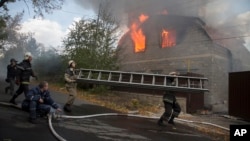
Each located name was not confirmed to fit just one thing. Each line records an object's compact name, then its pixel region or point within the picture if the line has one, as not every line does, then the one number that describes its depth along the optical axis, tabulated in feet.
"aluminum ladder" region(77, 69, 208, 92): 31.07
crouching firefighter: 24.58
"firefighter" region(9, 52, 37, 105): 29.96
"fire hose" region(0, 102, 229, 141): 21.01
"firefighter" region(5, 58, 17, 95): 39.83
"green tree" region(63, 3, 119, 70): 62.34
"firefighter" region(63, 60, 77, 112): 30.96
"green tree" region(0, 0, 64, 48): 50.96
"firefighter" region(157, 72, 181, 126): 31.09
